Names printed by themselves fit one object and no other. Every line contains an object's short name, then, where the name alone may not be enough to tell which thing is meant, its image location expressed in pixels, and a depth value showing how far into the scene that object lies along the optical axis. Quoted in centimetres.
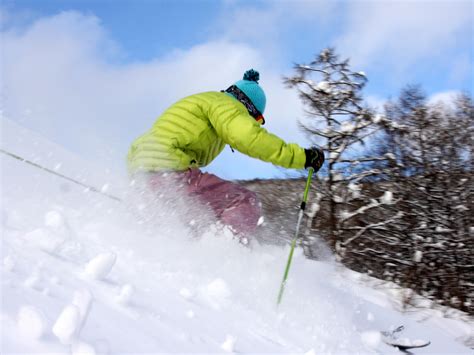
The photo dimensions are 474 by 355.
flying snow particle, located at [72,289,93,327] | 125
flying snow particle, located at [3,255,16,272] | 155
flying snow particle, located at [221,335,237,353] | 168
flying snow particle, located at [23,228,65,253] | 202
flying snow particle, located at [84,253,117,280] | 189
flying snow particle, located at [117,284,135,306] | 170
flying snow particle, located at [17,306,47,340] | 116
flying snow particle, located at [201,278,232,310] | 245
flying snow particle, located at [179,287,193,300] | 222
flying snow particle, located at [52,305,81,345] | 118
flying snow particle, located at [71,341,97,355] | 116
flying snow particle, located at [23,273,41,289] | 148
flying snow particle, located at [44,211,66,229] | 249
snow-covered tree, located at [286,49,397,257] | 830
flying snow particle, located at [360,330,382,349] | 319
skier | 373
